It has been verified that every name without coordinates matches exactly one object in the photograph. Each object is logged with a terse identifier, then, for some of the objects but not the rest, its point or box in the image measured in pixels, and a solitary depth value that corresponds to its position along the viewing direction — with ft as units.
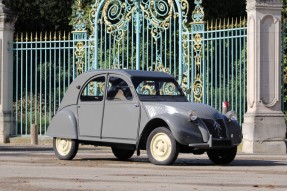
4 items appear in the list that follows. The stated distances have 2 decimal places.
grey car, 44.73
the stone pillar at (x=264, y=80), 61.26
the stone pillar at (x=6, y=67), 76.59
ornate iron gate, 69.00
